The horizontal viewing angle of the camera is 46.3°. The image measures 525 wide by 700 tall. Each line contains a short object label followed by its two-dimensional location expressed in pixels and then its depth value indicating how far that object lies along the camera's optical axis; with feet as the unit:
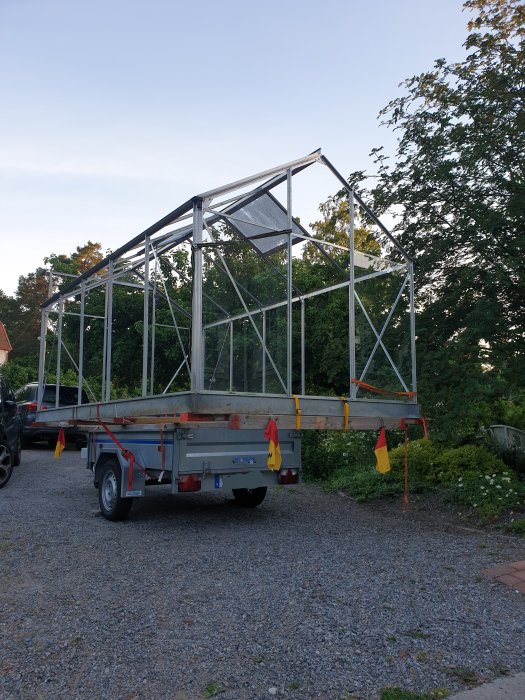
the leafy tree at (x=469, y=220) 25.72
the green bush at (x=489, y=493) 24.80
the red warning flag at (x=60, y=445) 29.90
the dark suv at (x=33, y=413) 40.22
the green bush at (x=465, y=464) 28.40
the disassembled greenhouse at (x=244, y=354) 20.35
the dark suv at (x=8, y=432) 32.48
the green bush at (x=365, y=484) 30.01
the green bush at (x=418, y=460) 30.71
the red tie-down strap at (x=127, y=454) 23.24
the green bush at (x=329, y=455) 37.29
